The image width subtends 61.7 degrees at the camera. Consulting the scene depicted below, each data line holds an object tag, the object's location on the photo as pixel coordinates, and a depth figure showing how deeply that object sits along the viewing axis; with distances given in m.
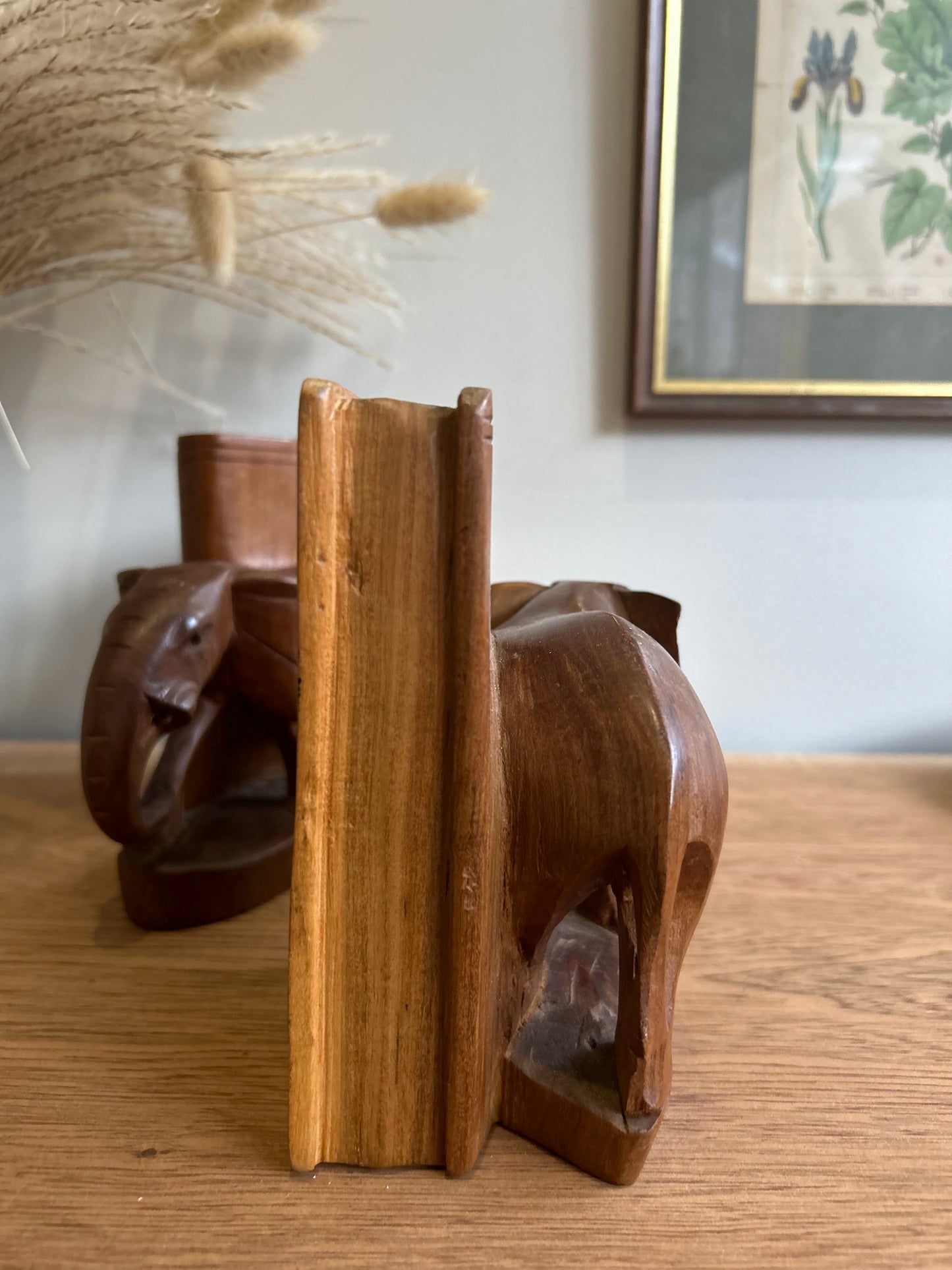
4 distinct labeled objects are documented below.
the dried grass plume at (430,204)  0.63
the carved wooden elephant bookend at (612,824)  0.33
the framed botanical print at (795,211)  0.73
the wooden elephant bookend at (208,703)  0.49
